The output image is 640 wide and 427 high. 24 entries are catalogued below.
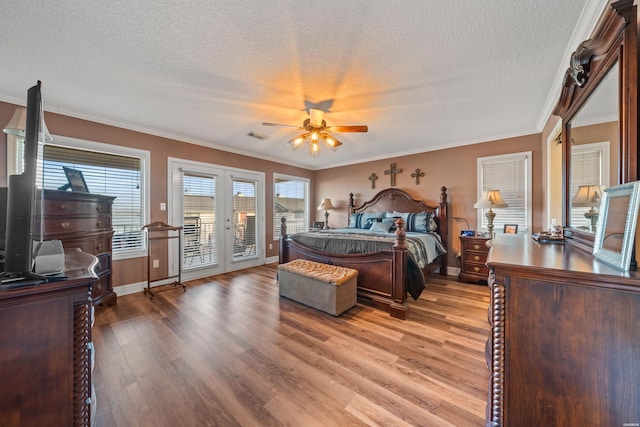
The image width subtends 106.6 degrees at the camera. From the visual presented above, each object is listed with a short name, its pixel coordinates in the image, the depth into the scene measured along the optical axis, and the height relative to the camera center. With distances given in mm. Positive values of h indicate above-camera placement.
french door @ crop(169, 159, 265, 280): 3961 -44
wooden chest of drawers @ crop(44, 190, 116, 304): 2252 -120
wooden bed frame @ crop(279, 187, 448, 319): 2590 -659
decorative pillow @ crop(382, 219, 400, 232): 4270 -172
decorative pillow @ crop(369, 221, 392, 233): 4193 -259
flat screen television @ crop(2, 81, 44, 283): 777 -8
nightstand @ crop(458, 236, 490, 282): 3573 -711
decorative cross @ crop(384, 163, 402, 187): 4918 +841
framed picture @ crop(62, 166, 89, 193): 2663 +380
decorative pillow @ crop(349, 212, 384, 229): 4812 -130
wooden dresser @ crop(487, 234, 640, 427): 806 -492
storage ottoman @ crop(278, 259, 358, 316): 2557 -830
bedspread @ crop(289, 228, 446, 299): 2766 -431
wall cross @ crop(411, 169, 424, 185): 4617 +733
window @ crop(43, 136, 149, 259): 2896 +496
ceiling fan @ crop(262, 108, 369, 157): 2721 +985
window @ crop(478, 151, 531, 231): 3662 +454
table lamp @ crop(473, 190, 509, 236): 3383 +146
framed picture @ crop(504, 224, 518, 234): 3592 -242
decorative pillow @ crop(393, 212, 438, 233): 4184 -169
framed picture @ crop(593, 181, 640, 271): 852 -53
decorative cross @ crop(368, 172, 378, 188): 5238 +760
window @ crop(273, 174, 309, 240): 5492 +257
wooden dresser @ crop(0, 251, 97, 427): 714 -447
